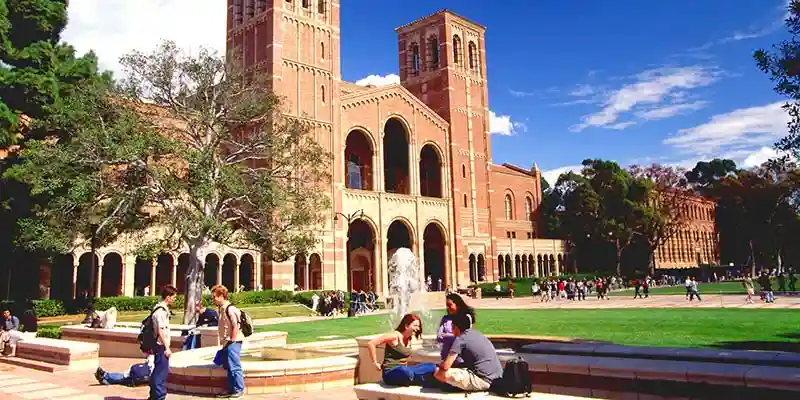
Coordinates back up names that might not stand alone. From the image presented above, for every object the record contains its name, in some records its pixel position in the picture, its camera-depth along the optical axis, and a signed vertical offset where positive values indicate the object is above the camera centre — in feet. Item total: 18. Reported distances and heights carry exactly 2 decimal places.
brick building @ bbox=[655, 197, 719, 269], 262.47 +11.68
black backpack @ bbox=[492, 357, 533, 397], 17.60 -3.28
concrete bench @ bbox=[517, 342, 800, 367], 23.05 -3.67
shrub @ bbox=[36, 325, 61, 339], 57.72 -4.93
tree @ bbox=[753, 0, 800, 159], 31.37 +10.54
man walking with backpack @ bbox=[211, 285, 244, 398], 26.21 -2.81
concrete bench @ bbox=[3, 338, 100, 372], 38.78 -4.93
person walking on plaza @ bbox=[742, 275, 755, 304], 82.39 -3.34
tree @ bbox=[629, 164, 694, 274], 191.01 +23.09
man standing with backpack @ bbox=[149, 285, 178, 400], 25.58 -3.33
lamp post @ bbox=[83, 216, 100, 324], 68.74 +5.56
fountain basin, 27.81 -4.71
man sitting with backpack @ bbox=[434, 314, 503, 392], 18.38 -2.88
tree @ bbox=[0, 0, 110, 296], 74.38 +26.59
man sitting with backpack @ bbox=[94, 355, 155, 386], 29.76 -4.88
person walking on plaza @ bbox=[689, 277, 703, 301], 91.29 -3.34
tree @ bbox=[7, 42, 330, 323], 66.39 +13.59
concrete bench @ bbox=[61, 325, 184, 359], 45.62 -4.74
